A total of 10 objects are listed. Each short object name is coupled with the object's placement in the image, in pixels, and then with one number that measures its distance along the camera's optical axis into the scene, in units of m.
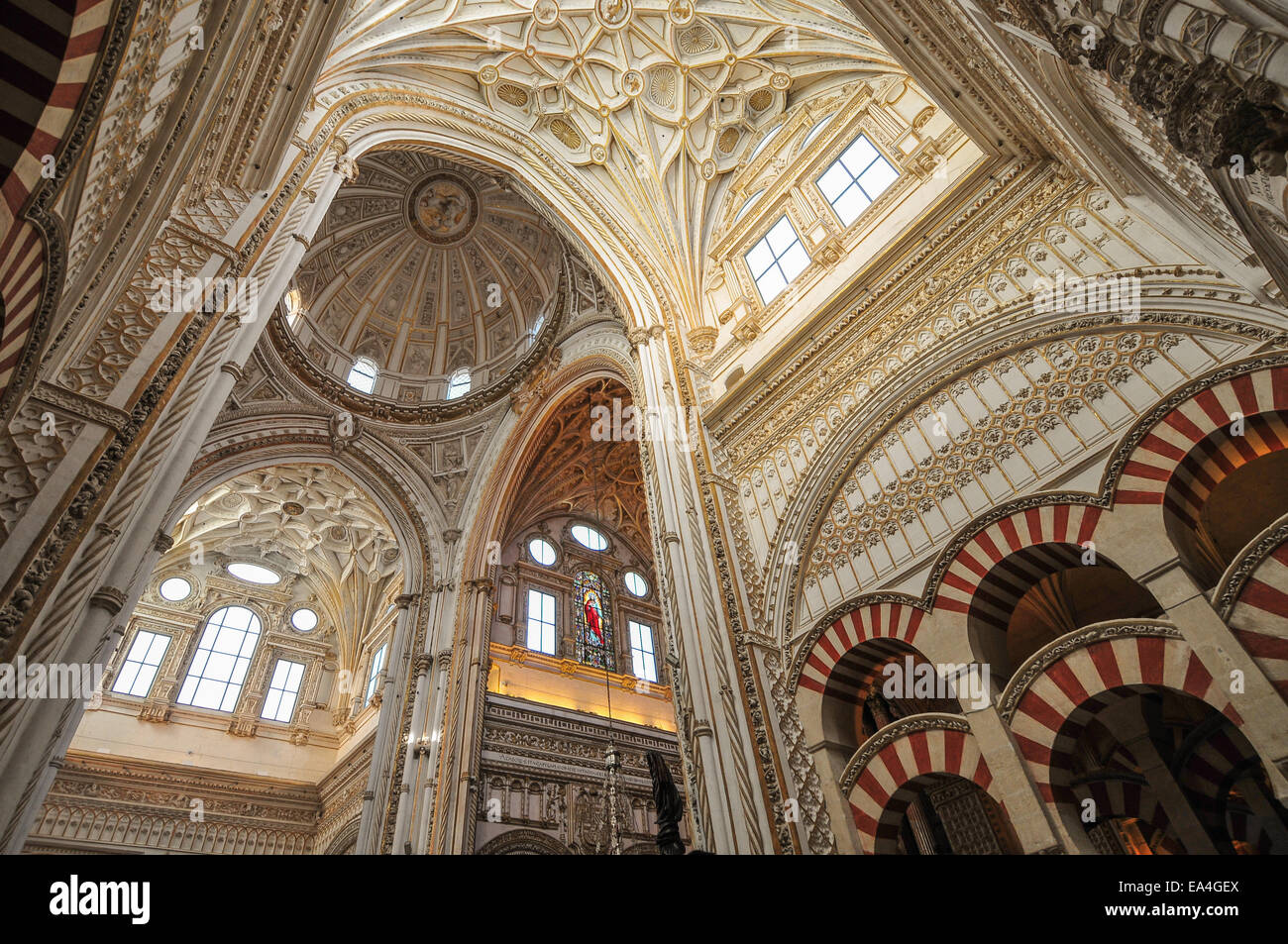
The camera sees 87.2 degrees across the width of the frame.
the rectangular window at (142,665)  15.37
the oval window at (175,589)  16.84
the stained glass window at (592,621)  15.34
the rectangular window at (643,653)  15.88
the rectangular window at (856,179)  9.32
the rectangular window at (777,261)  10.14
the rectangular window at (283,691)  16.83
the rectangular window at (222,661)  16.19
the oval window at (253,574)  18.20
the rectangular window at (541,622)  14.88
